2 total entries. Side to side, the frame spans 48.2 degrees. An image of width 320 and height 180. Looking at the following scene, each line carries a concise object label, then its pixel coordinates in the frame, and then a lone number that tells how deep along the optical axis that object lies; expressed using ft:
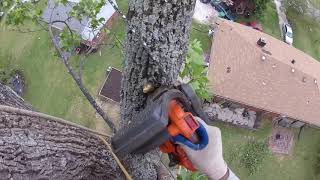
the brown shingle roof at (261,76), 38.48
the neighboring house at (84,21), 38.76
